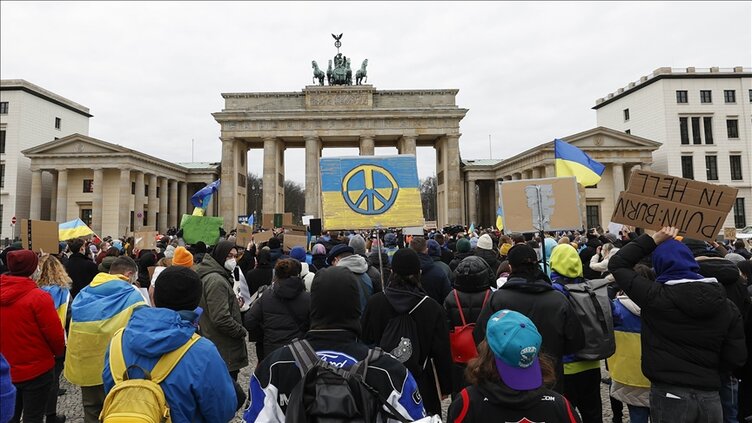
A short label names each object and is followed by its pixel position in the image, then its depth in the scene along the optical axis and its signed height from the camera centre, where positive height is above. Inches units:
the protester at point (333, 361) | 88.3 -26.0
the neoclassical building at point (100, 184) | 1838.1 +201.4
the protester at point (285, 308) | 201.0 -34.6
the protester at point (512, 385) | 86.9 -30.5
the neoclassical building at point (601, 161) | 1774.1 +251.7
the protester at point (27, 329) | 172.6 -36.1
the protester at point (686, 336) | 132.6 -33.2
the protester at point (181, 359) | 102.0 -28.6
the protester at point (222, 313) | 210.8 -38.2
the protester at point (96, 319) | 175.2 -33.1
